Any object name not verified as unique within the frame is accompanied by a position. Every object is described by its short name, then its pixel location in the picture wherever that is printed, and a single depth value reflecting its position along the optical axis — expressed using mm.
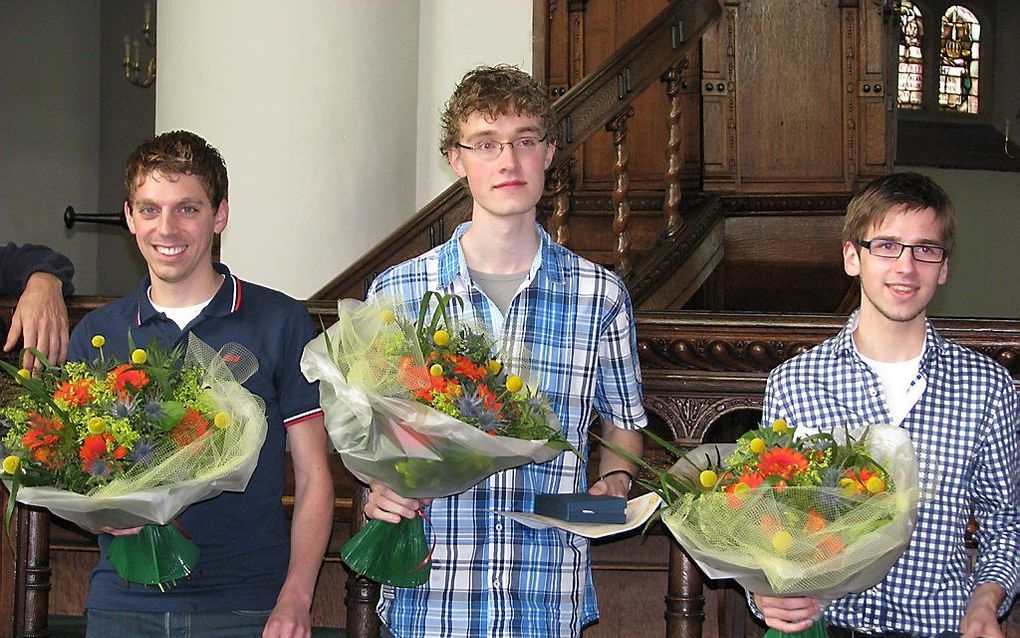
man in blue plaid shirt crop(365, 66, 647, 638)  2297
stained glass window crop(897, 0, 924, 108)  10680
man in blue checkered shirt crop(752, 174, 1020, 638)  2209
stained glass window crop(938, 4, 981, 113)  10711
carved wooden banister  4961
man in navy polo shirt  2326
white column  5047
